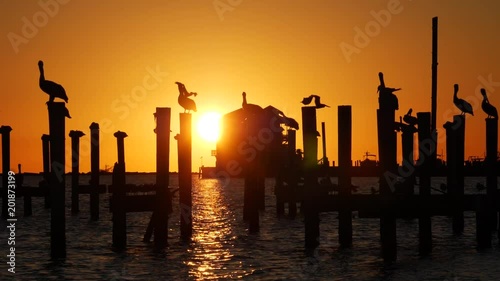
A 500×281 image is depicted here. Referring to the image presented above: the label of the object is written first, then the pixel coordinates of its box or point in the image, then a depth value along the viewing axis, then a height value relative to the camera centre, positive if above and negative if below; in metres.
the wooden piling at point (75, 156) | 38.25 +0.69
